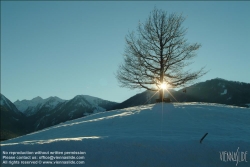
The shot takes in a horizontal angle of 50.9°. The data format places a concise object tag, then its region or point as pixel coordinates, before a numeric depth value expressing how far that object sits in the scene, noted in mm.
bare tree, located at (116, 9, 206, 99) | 24734
